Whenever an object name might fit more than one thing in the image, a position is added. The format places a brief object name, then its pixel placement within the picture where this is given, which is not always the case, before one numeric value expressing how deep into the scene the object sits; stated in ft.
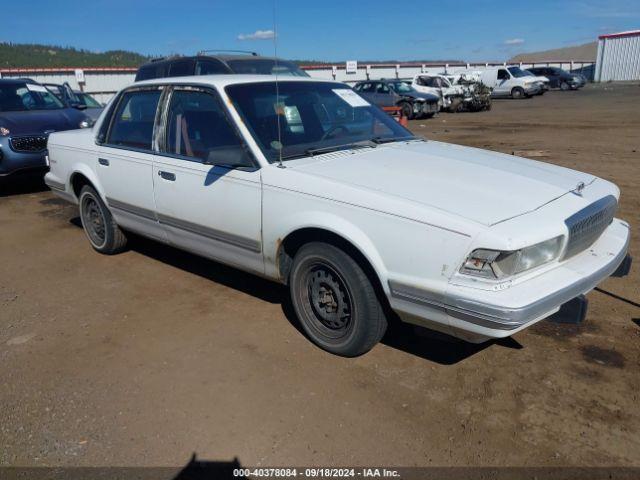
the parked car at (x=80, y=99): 33.71
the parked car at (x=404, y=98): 69.41
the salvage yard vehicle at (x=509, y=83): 102.89
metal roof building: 138.10
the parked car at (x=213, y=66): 29.40
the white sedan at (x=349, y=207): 8.93
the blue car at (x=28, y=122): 26.78
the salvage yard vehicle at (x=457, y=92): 79.71
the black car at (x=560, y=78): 121.77
